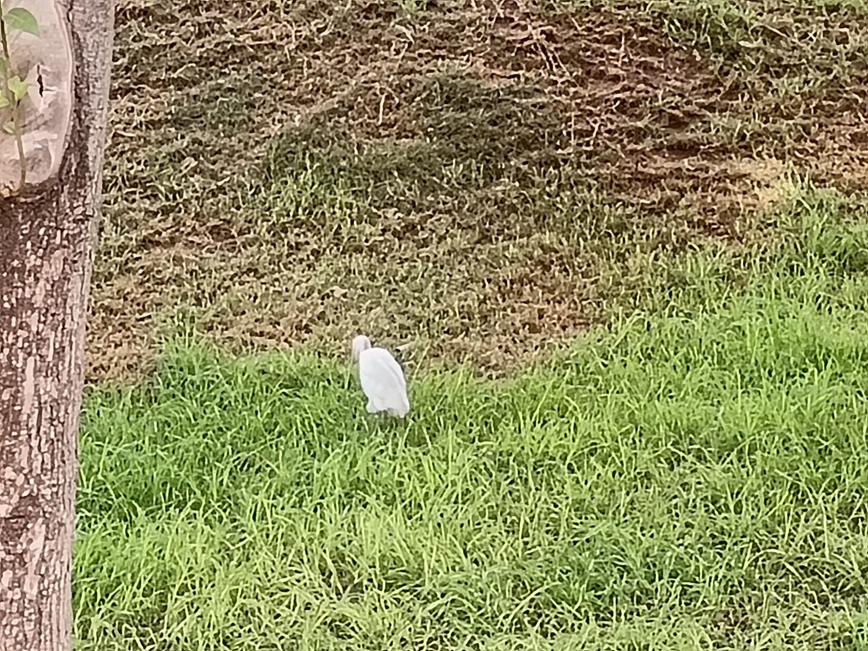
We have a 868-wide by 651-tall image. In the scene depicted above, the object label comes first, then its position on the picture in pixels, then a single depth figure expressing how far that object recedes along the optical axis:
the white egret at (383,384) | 11.37
